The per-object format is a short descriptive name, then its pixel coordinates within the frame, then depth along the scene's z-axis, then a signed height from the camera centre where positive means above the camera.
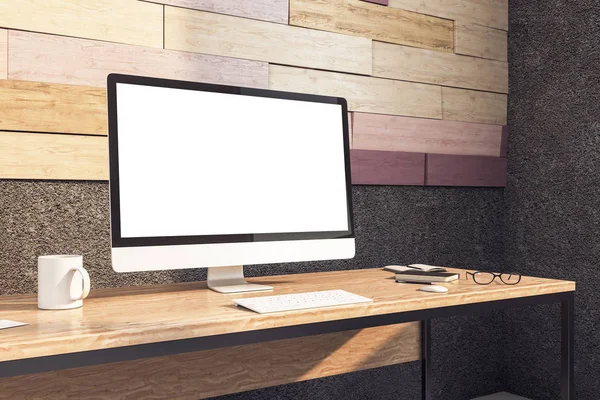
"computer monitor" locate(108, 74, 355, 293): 1.32 +0.03
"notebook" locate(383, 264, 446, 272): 1.78 -0.23
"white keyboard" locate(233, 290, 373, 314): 1.18 -0.22
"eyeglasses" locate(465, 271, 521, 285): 1.63 -0.24
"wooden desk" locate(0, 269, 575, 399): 0.95 -0.24
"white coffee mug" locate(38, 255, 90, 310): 1.20 -0.18
